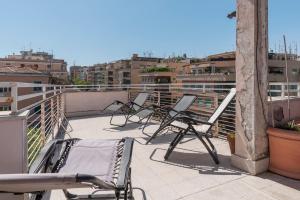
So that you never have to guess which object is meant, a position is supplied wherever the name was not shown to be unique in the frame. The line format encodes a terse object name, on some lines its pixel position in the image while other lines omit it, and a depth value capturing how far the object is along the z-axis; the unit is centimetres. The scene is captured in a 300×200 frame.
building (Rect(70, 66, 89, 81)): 7343
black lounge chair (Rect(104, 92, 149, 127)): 458
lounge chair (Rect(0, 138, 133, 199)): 75
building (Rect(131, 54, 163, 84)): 4466
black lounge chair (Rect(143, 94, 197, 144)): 335
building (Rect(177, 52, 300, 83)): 2713
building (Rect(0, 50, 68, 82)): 3411
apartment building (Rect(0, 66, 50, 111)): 1928
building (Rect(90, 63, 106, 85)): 5905
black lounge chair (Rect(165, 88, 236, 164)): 249
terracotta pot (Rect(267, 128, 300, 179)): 204
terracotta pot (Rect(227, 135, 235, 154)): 242
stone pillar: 214
